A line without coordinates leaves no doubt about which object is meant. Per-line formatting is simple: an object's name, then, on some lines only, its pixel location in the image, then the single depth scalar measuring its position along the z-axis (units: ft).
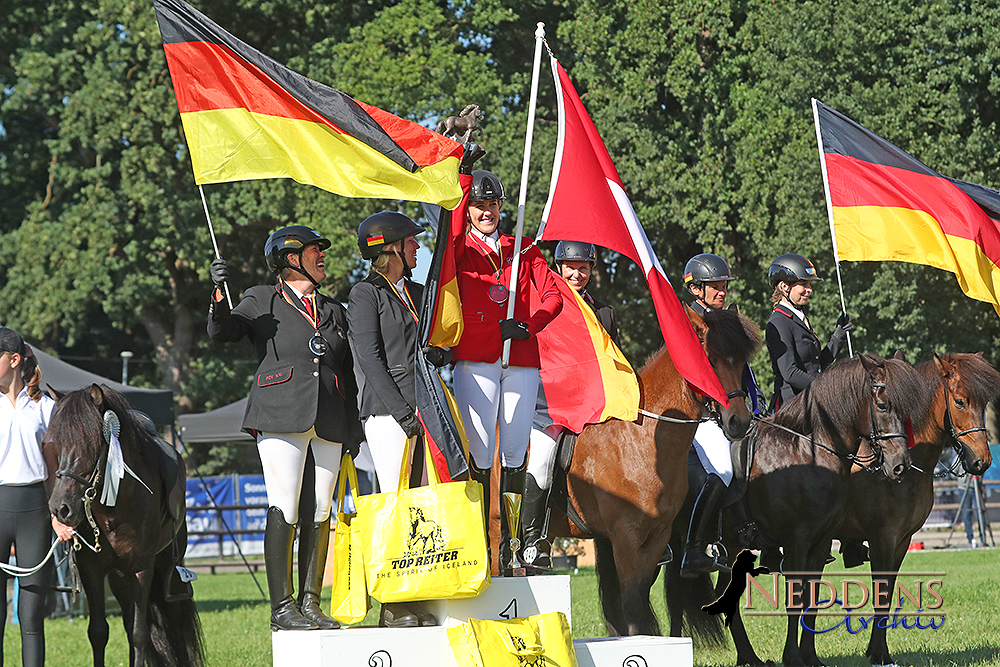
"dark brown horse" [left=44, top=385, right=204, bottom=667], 47.47
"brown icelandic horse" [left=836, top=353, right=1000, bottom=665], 56.34
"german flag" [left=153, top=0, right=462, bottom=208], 42.06
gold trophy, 46.51
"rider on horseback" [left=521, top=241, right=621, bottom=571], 47.96
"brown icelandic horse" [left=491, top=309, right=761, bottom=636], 47.39
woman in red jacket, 43.57
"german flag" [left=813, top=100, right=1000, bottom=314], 57.36
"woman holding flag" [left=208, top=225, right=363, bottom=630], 40.04
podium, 35.60
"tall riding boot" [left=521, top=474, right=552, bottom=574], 47.29
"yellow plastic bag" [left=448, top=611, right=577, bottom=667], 36.52
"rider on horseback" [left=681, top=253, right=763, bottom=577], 53.16
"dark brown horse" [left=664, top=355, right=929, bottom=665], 55.11
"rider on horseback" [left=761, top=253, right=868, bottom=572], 61.11
